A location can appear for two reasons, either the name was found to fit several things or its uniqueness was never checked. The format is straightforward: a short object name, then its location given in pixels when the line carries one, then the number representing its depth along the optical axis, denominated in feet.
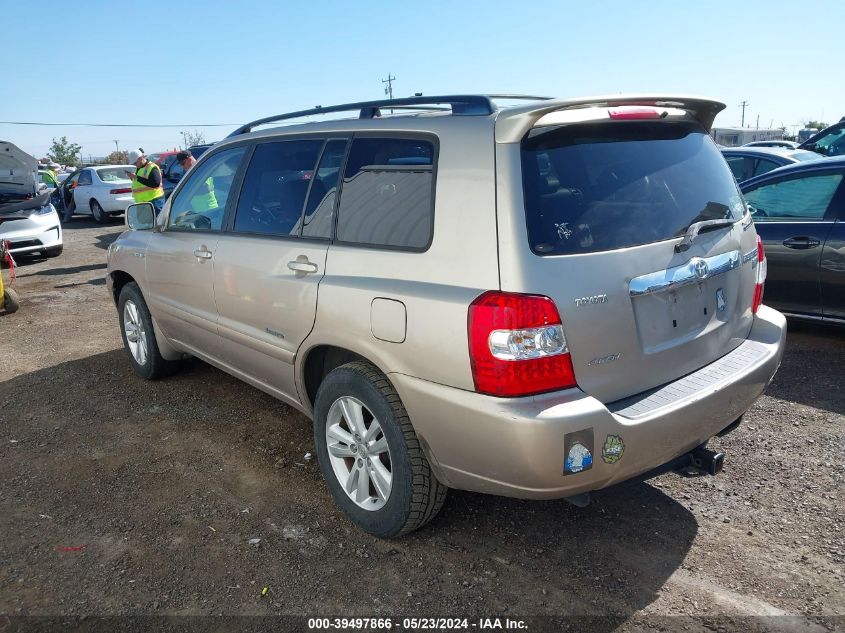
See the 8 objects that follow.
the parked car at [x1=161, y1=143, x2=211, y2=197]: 54.29
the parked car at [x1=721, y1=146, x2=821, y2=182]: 28.76
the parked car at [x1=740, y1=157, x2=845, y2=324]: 16.51
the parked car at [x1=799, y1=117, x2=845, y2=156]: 38.19
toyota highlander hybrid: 7.64
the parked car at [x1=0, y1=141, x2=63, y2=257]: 35.04
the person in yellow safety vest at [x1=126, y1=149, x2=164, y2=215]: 33.30
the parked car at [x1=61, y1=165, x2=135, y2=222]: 54.80
